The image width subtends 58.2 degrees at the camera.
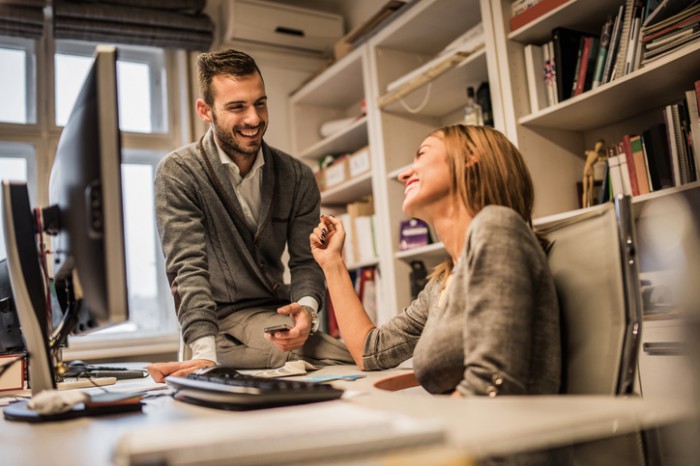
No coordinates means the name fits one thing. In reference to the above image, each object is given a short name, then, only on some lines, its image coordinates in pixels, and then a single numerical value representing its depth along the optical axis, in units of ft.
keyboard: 2.49
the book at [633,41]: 6.67
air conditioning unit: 11.69
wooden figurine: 7.55
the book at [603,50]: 7.07
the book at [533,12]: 7.32
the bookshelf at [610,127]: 6.07
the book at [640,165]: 6.67
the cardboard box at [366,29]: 9.71
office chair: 2.67
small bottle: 8.61
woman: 2.61
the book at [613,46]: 6.92
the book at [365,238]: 10.56
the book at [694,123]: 6.10
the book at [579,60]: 7.27
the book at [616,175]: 6.92
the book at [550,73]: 7.66
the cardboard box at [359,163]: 10.53
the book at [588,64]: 7.23
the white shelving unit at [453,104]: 7.18
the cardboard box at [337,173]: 11.25
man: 5.05
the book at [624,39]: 6.76
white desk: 1.61
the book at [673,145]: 6.29
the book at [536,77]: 7.79
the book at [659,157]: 6.42
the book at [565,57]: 7.46
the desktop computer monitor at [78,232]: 2.65
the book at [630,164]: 6.76
